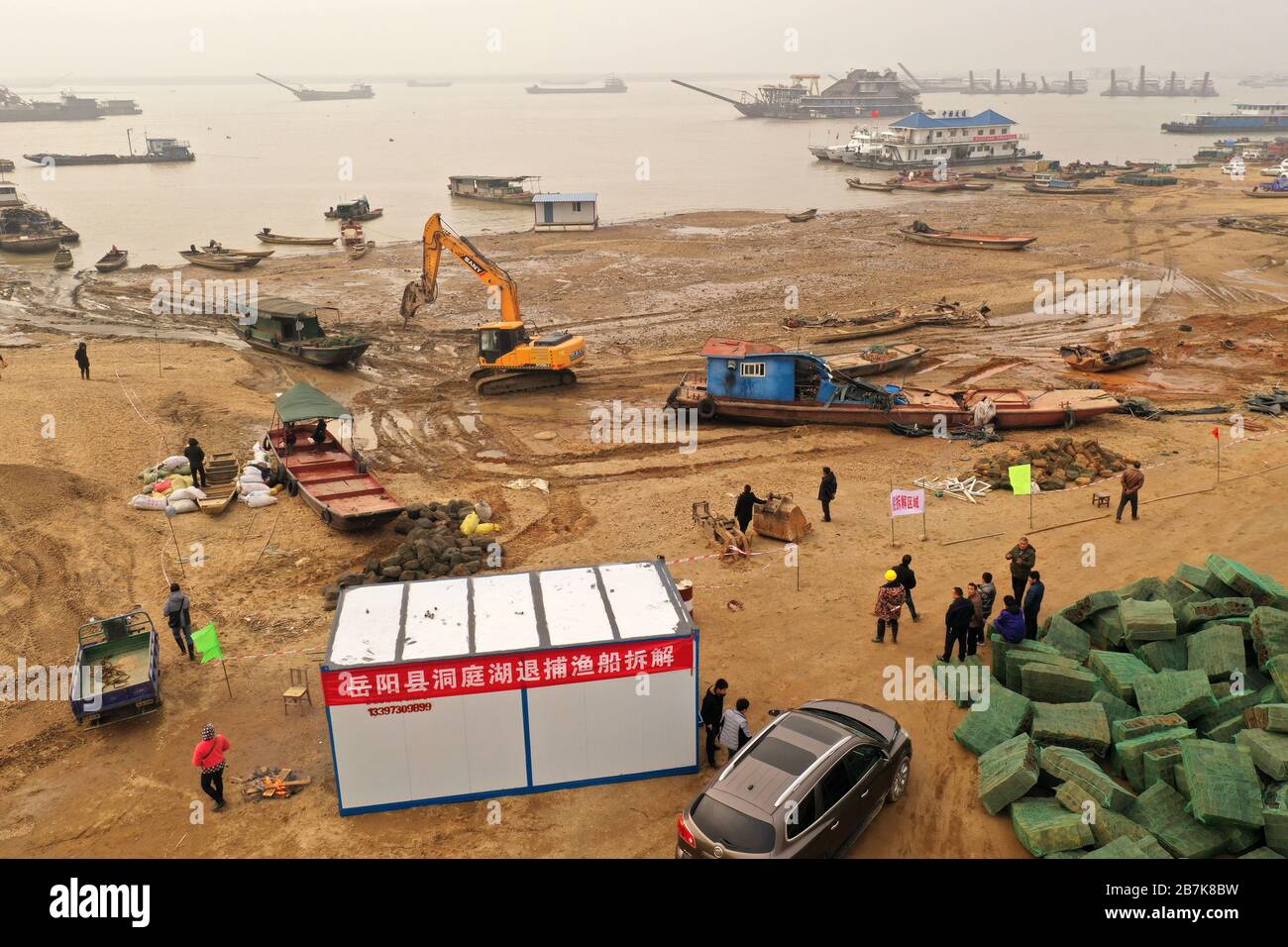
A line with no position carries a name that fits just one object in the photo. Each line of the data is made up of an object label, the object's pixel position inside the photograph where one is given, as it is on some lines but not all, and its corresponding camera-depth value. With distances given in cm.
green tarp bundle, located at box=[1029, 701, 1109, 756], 1066
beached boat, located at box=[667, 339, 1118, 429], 2338
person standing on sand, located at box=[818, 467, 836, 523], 1825
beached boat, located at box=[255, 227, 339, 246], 5816
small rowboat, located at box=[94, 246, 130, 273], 5031
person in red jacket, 1083
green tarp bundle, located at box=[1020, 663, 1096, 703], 1151
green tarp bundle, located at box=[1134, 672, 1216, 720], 1070
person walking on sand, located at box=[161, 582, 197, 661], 1427
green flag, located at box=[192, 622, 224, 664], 1316
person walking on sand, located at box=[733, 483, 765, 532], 1742
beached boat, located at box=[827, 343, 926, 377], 2795
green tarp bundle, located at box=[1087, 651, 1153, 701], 1145
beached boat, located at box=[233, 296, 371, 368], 3078
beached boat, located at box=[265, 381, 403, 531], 1850
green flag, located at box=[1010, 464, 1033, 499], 1761
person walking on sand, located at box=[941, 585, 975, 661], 1289
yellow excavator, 2803
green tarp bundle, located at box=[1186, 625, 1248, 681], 1126
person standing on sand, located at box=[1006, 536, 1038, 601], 1402
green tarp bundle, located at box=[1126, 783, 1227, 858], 915
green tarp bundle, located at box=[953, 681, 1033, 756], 1133
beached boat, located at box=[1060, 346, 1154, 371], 2823
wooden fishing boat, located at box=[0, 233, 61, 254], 5431
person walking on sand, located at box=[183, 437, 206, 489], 2052
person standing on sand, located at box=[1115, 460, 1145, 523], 1714
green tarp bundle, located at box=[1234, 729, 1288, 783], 936
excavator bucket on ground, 1755
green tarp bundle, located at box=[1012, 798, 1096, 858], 941
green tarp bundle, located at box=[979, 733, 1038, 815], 1020
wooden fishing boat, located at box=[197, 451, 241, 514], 1958
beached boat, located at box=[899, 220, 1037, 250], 4809
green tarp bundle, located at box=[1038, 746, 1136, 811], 965
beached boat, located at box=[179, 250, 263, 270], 4891
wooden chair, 1291
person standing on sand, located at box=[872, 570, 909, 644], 1386
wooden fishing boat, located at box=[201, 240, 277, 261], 5147
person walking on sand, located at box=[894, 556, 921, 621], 1441
